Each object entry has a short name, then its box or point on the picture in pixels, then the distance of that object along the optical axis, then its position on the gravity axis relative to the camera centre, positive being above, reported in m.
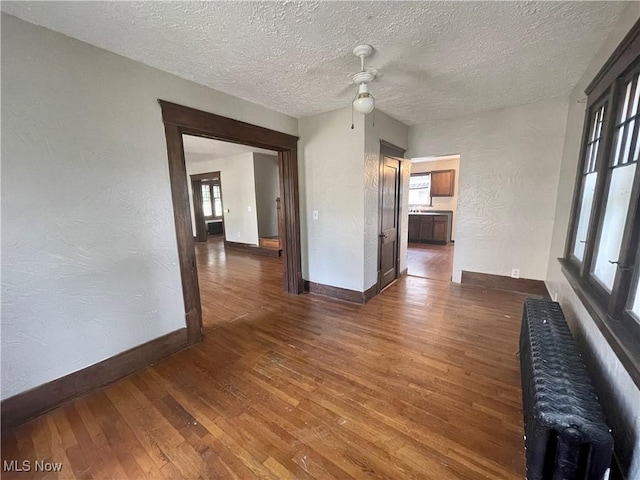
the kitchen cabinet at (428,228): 7.15 -0.81
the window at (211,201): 9.85 +0.04
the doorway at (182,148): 2.24 +0.51
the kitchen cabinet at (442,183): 7.24 +0.44
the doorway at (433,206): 7.15 -0.21
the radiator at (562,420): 1.03 -0.90
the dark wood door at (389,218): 3.70 -0.28
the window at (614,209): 1.34 -0.08
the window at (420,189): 7.74 +0.29
